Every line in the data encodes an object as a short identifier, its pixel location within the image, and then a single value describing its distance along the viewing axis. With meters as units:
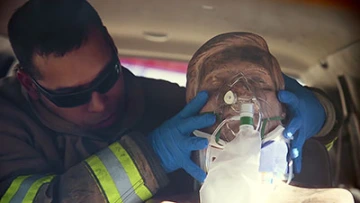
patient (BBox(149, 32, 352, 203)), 1.64
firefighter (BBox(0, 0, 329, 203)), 1.64
